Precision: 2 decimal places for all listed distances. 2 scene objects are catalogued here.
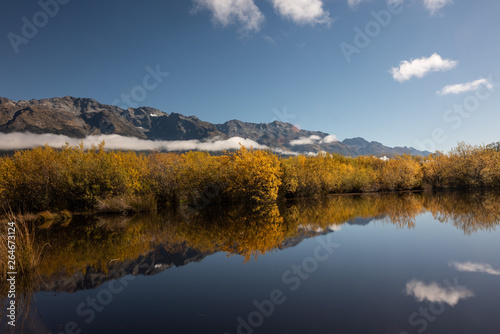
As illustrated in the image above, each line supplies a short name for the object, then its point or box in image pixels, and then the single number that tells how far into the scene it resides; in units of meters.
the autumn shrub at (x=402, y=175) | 53.84
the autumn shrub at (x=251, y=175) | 32.91
